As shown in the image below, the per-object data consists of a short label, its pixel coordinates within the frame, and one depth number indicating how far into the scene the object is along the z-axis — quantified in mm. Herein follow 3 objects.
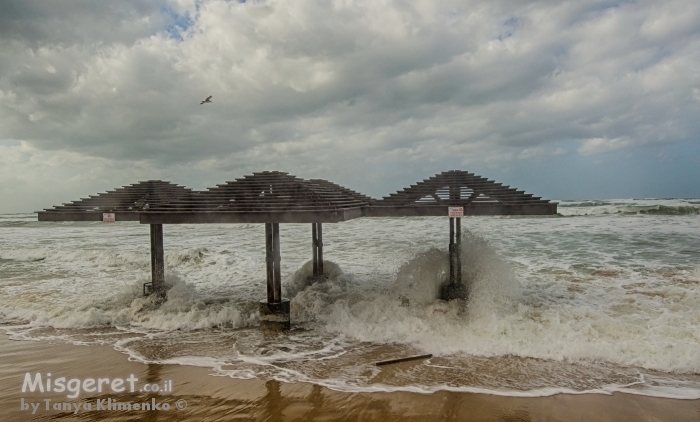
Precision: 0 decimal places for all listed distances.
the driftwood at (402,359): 6227
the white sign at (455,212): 8305
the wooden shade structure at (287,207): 7730
